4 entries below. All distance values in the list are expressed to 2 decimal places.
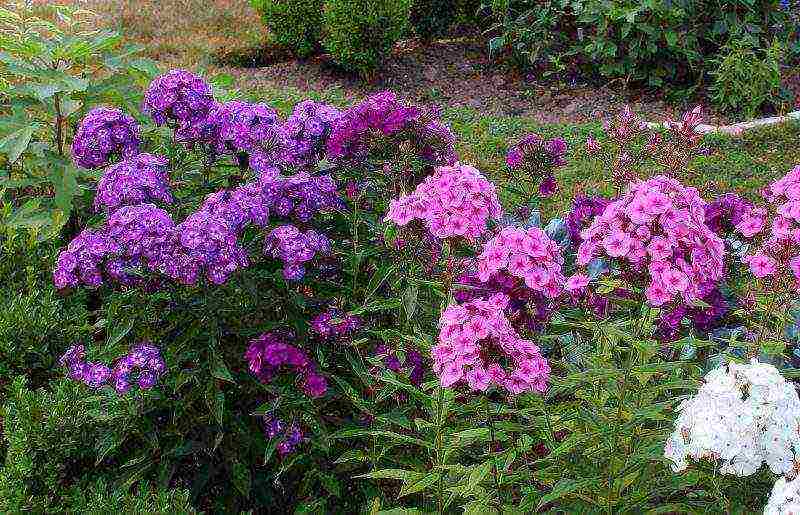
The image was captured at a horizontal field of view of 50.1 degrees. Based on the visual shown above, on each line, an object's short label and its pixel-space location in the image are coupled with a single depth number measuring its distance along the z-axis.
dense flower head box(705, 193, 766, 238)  3.13
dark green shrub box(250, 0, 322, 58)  7.55
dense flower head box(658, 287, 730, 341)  2.84
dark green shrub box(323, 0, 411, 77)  7.10
